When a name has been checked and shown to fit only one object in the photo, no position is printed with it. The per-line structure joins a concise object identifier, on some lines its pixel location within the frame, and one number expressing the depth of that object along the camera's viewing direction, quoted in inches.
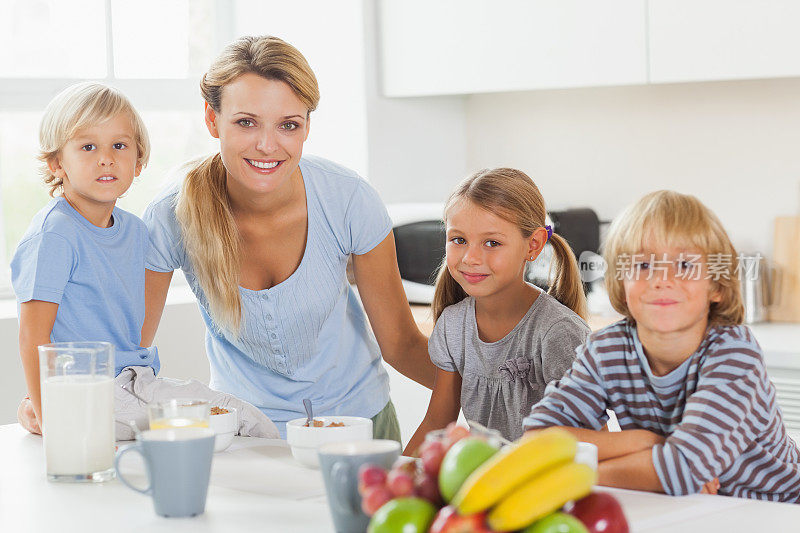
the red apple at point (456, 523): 79.1
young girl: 122.7
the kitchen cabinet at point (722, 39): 156.0
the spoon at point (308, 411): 105.7
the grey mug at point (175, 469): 92.1
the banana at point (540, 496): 79.0
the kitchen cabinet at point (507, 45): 173.8
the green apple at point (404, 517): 80.5
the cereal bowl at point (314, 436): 101.0
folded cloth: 111.3
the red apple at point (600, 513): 80.9
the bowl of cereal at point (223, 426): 105.8
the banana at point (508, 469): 79.2
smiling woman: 123.4
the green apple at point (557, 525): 79.1
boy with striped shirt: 98.8
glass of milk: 99.6
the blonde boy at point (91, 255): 113.0
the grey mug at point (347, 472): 86.3
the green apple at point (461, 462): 80.8
